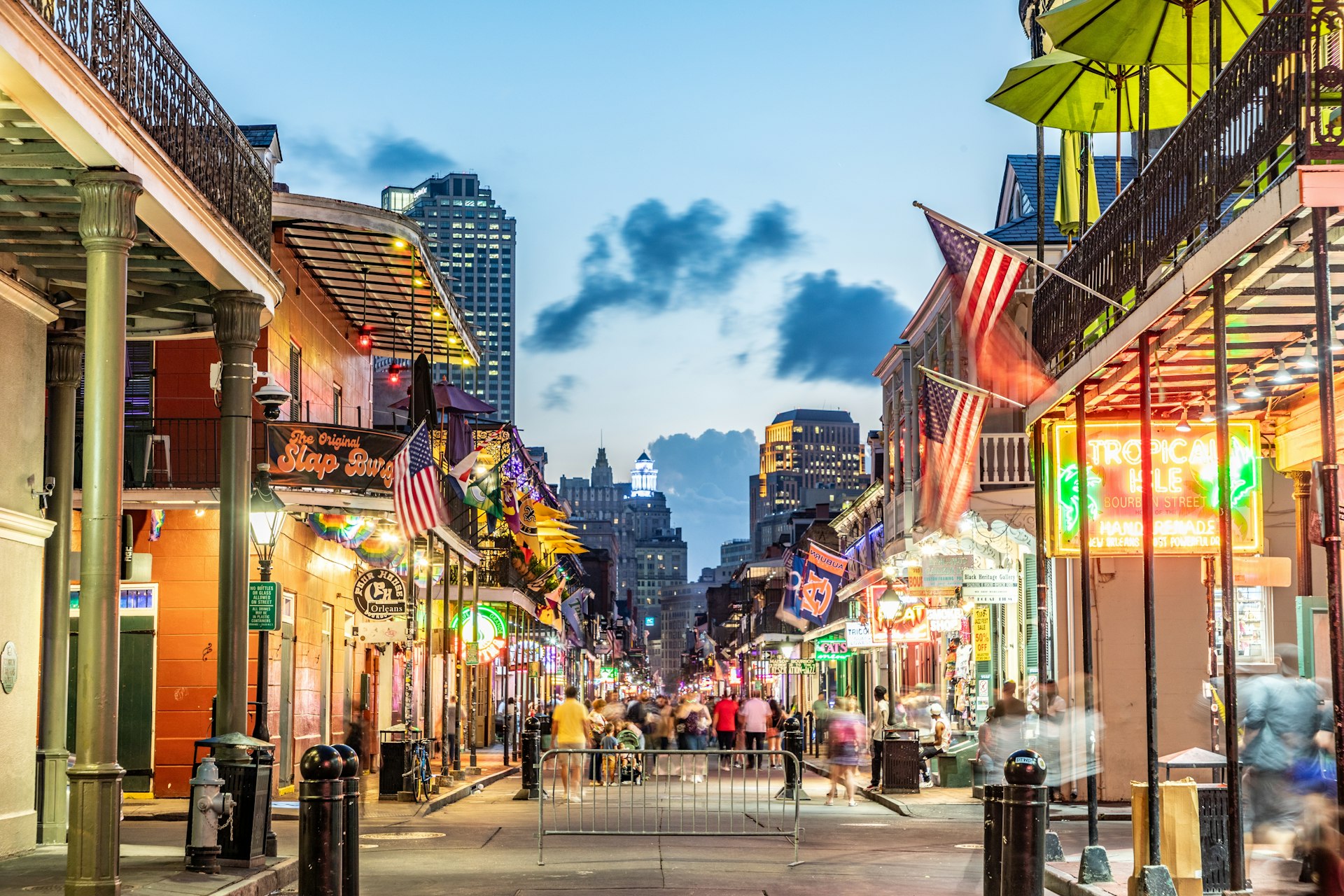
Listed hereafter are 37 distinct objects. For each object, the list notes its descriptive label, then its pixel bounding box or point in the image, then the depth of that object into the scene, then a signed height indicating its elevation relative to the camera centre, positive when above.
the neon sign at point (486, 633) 37.91 -0.29
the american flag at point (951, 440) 18.53 +2.11
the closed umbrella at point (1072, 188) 19.03 +5.25
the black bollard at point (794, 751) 16.86 -2.07
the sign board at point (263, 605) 19.86 +0.19
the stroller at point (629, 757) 30.60 -2.59
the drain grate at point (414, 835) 19.36 -2.59
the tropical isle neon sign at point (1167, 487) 14.37 +1.16
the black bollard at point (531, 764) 27.36 -2.49
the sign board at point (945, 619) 32.31 +0.00
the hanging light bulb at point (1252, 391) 14.08 +2.00
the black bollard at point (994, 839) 11.15 -1.52
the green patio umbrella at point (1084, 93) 16.05 +5.35
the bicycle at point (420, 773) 24.83 -2.35
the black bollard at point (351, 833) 11.19 -1.47
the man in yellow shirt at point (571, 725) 25.34 -1.65
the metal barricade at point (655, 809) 18.12 -2.63
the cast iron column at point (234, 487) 15.83 +1.33
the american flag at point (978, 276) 13.43 +2.86
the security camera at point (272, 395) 19.73 +2.75
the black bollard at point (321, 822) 10.89 -1.36
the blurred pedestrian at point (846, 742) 24.53 -1.91
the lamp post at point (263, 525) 18.23 +1.14
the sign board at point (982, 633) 32.53 -0.30
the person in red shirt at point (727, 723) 36.53 -2.33
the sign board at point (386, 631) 28.27 -0.19
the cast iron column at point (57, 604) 16.77 +0.19
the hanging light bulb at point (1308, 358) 13.33 +2.13
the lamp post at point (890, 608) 30.58 +0.20
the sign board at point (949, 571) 28.58 +0.84
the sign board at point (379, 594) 27.94 +0.47
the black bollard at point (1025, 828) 10.95 -1.42
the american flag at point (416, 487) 24.77 +2.05
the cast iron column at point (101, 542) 11.79 +0.59
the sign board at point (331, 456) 24.38 +2.51
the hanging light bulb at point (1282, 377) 13.99 +2.09
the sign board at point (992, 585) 28.66 +0.59
